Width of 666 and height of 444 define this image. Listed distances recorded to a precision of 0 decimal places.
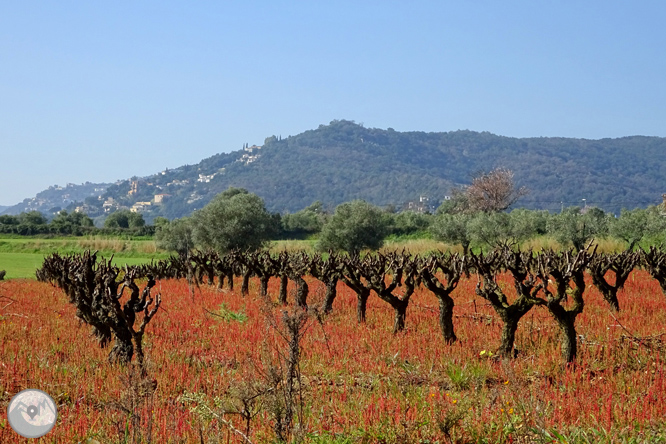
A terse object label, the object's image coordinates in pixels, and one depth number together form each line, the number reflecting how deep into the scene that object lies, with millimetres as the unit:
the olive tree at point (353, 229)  58375
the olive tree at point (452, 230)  58312
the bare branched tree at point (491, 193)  96125
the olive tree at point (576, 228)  49219
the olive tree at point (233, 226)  55406
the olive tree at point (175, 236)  65438
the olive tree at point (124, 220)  138125
